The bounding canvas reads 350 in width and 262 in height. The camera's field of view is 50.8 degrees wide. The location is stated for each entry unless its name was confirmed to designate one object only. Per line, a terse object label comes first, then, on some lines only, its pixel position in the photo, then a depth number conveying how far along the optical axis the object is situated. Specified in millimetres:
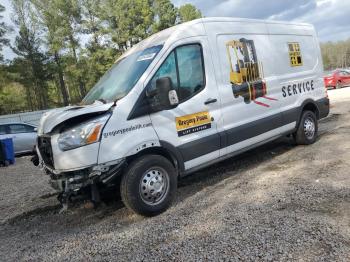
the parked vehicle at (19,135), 13884
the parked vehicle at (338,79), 26281
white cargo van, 4449
